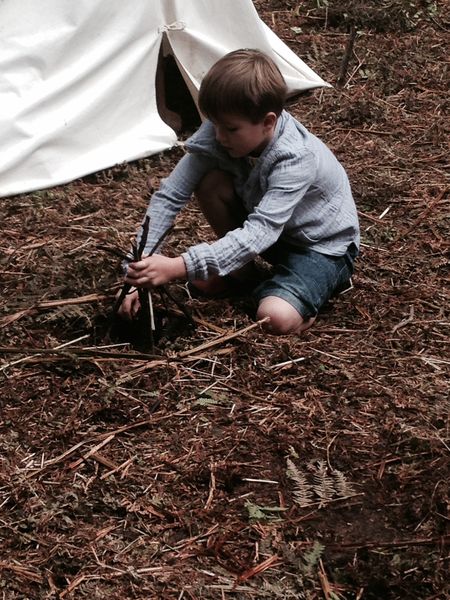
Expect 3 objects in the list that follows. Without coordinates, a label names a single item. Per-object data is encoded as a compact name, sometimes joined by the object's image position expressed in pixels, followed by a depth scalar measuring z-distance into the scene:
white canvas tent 4.52
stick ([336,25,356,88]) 5.78
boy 3.17
